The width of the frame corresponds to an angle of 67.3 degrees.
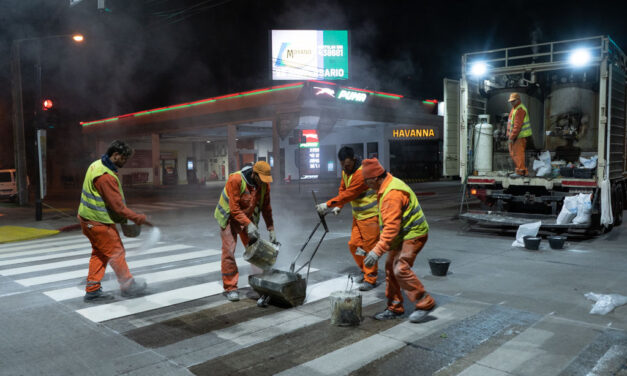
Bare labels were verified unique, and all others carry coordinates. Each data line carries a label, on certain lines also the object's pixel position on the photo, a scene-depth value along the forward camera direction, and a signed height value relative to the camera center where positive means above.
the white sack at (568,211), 8.75 -1.00
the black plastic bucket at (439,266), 6.23 -1.42
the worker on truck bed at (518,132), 9.93 +0.56
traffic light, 13.86 +1.84
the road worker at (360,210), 5.79 -0.61
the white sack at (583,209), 8.66 -0.97
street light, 18.81 +1.64
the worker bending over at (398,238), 4.27 -0.72
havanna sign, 34.28 +1.99
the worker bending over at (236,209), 5.25 -0.52
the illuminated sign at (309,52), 34.38 +8.02
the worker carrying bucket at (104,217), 5.26 -0.58
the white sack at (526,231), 8.42 -1.31
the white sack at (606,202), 8.83 -0.86
